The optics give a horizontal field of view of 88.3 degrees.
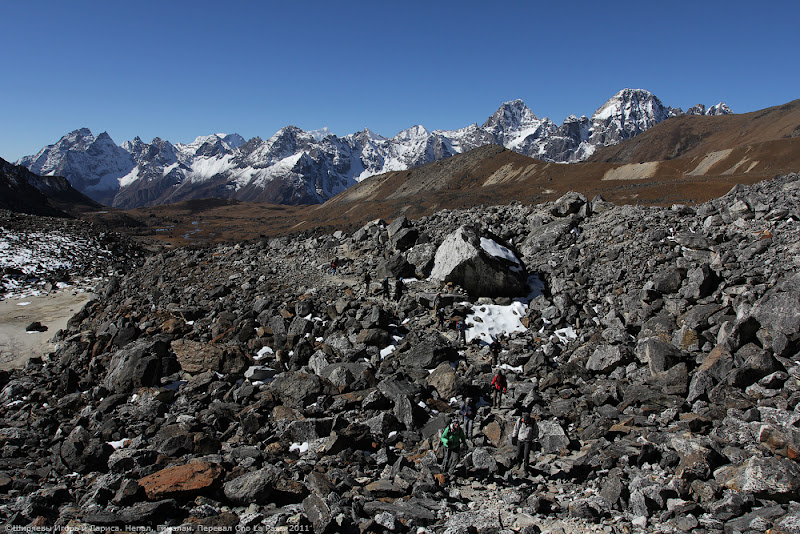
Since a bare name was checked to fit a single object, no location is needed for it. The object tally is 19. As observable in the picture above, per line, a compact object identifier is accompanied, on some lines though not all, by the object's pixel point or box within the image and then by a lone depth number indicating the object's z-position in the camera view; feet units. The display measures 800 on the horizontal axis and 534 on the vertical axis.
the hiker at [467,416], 45.80
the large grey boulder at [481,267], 73.87
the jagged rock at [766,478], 26.68
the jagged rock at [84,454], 41.39
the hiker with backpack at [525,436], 37.91
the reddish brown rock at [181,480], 30.42
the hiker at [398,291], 76.64
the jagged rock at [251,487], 31.17
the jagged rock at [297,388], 52.26
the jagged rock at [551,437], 41.16
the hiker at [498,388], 51.16
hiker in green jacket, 38.19
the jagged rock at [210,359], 62.18
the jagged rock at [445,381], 53.47
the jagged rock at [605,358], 52.08
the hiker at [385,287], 78.02
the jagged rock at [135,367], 60.49
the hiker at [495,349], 60.16
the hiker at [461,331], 65.41
